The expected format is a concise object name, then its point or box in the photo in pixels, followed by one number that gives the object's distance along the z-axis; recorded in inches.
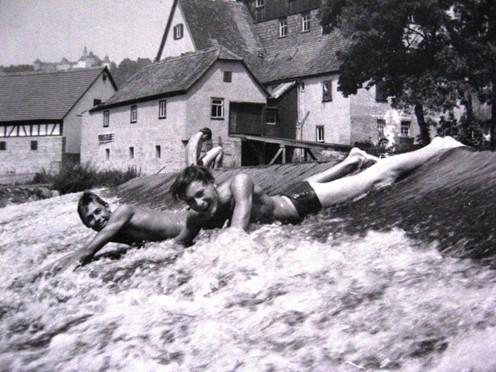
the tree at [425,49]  1098.7
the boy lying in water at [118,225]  278.7
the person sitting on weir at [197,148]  515.5
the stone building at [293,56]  1662.2
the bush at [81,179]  1019.9
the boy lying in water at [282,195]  257.4
